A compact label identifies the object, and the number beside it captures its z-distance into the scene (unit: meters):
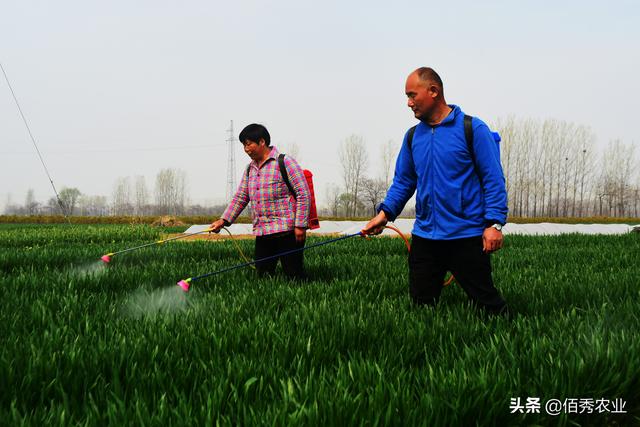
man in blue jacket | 3.02
